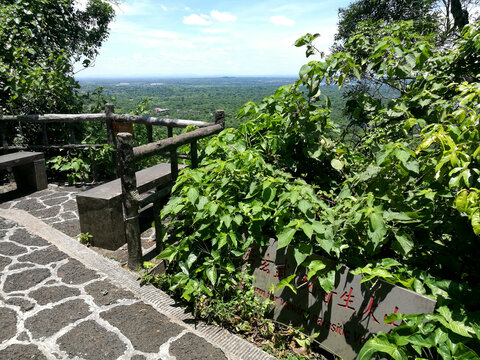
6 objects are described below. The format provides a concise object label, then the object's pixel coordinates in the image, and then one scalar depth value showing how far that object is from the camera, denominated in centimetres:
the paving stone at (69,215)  447
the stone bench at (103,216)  357
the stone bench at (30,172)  532
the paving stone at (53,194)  523
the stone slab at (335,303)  210
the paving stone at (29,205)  478
